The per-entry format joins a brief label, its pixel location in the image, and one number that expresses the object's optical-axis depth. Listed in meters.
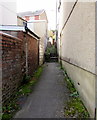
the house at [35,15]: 22.28
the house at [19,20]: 9.38
